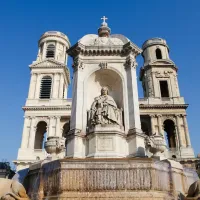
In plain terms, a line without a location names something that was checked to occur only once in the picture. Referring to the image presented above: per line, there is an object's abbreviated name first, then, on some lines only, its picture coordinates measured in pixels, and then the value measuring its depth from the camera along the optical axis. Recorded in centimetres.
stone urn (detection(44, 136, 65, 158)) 1045
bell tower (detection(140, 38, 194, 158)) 4116
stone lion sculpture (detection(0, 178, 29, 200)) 712
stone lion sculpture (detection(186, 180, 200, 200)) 730
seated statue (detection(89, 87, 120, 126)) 1084
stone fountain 759
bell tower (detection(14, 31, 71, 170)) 4017
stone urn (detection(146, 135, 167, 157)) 1030
